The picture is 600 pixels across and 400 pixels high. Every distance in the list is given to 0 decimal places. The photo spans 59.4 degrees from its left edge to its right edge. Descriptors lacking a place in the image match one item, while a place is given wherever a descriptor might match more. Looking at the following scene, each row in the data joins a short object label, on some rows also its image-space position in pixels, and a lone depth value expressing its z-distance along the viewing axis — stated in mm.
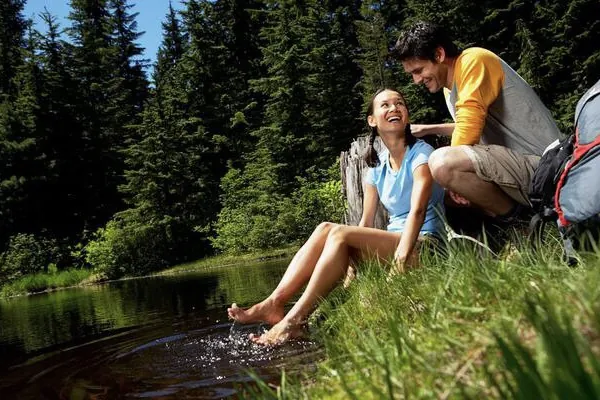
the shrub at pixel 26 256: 19000
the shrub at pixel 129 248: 20406
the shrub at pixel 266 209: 18297
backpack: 1896
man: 2734
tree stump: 4496
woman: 2863
